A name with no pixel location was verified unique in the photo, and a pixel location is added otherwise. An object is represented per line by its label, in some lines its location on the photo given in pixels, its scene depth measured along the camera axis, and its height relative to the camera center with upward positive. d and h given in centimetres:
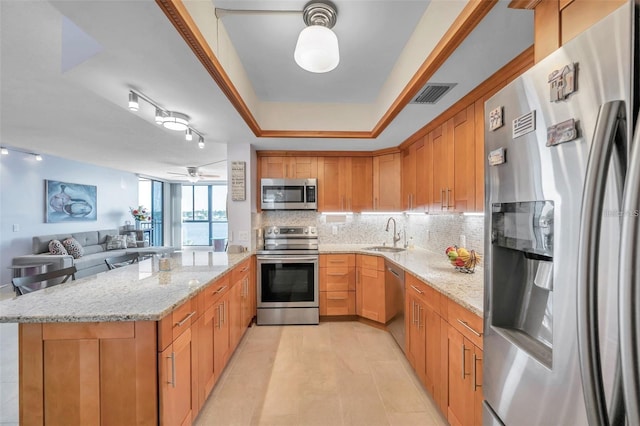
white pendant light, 160 +96
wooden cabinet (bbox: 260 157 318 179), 396 +67
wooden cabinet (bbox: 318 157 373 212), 399 +43
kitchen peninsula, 134 -71
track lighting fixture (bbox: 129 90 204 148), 201 +85
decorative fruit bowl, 217 -37
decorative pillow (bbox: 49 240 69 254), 520 -63
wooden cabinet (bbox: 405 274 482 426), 147 -89
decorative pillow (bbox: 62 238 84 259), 546 -64
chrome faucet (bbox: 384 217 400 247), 379 -32
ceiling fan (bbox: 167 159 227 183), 655 +108
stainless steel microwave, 383 +27
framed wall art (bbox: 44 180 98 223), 562 +28
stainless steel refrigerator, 61 -6
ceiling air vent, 201 +93
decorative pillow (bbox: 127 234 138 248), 689 -69
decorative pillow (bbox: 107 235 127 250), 653 -66
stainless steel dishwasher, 265 -86
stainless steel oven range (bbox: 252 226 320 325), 345 -94
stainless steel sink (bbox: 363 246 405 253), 369 -48
